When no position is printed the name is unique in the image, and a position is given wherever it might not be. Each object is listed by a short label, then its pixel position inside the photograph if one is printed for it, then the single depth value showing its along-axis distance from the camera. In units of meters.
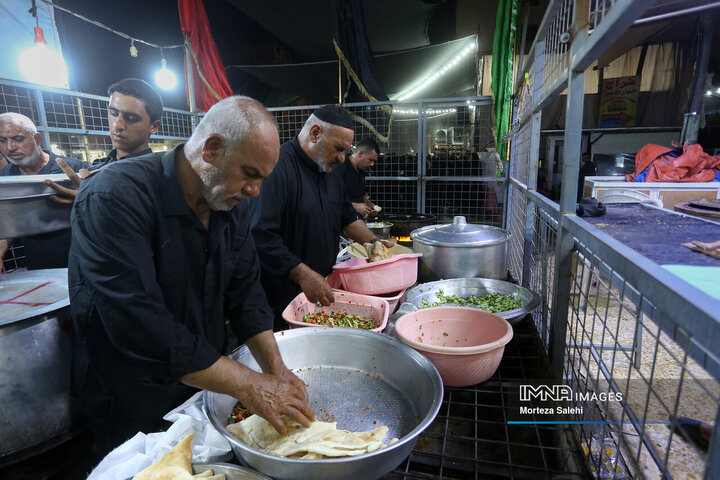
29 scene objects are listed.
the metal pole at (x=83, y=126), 4.96
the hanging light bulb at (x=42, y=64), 4.71
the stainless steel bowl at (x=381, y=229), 4.29
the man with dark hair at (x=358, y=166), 4.81
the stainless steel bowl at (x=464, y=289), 2.24
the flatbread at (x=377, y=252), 2.50
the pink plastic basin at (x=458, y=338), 1.43
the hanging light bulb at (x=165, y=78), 6.64
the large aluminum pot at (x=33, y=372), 1.94
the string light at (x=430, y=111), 6.70
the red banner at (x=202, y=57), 6.30
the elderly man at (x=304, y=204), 2.38
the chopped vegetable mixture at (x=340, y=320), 2.00
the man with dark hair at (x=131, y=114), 2.87
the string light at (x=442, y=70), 7.61
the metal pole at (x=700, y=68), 5.96
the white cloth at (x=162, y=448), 1.06
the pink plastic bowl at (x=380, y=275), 2.26
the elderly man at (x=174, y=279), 1.15
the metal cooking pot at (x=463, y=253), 2.54
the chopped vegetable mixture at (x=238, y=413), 1.29
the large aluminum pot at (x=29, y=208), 1.67
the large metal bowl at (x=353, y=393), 0.94
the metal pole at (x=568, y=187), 1.34
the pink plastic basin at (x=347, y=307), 2.01
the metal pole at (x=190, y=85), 6.64
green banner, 3.49
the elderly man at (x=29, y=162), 3.04
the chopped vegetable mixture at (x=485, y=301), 2.11
